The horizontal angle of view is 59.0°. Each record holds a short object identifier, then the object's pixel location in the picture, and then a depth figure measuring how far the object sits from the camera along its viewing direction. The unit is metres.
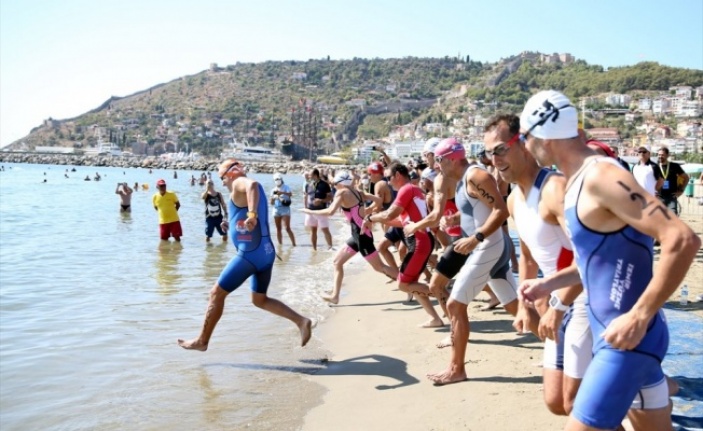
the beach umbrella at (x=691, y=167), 44.02
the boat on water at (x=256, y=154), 169.80
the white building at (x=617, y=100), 181.12
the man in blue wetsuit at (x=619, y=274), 2.30
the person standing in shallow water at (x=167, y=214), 15.83
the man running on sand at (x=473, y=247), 4.96
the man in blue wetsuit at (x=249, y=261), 6.19
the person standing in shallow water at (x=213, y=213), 15.83
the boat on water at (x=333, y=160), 155.75
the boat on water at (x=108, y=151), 194.12
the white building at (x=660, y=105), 169.38
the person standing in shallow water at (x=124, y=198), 27.47
